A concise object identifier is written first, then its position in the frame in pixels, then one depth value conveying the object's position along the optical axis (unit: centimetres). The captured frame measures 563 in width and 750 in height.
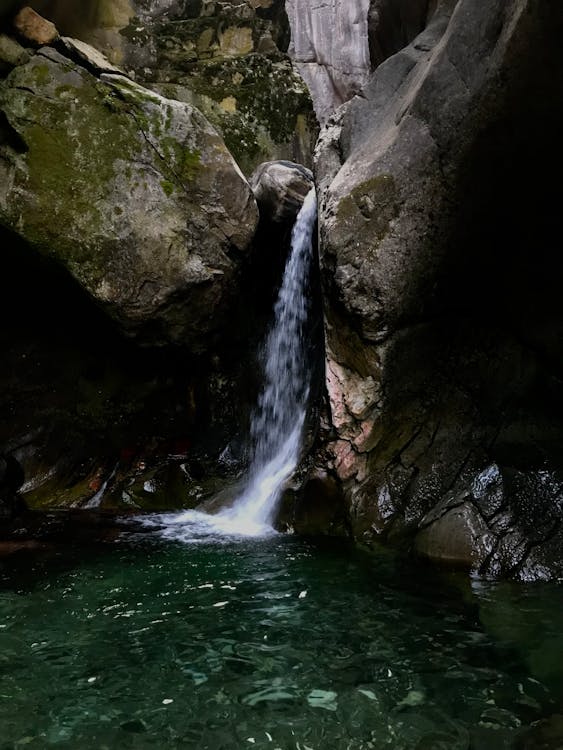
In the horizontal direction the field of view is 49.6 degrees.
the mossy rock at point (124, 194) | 785
